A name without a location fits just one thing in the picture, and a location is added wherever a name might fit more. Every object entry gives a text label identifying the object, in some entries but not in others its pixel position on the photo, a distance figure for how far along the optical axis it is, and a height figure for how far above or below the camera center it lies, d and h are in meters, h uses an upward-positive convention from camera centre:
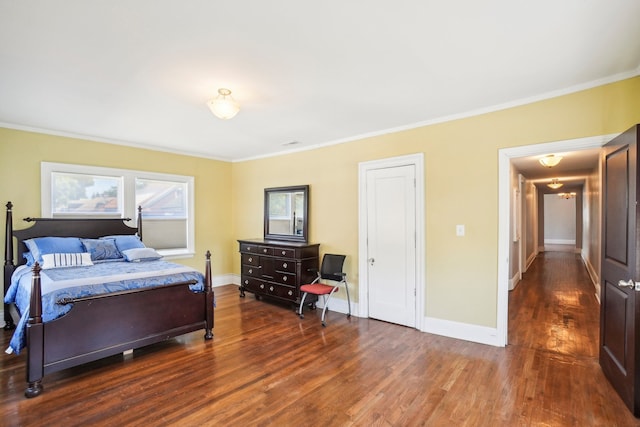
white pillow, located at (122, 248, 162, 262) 4.18 -0.54
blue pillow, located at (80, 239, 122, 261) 4.11 -0.45
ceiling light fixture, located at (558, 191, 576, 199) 11.80 +0.69
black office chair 4.17 -0.93
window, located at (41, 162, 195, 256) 4.40 +0.26
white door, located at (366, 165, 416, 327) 3.95 -0.39
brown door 2.18 -0.45
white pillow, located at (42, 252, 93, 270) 3.63 -0.53
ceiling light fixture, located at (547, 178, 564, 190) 7.75 +0.78
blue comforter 2.58 -0.64
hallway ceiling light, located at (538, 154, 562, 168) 4.71 +0.82
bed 2.52 -0.86
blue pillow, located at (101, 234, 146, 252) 4.40 -0.39
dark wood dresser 4.58 -0.83
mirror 5.12 +0.02
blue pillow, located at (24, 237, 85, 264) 3.78 -0.38
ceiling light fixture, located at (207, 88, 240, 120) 2.76 +0.97
